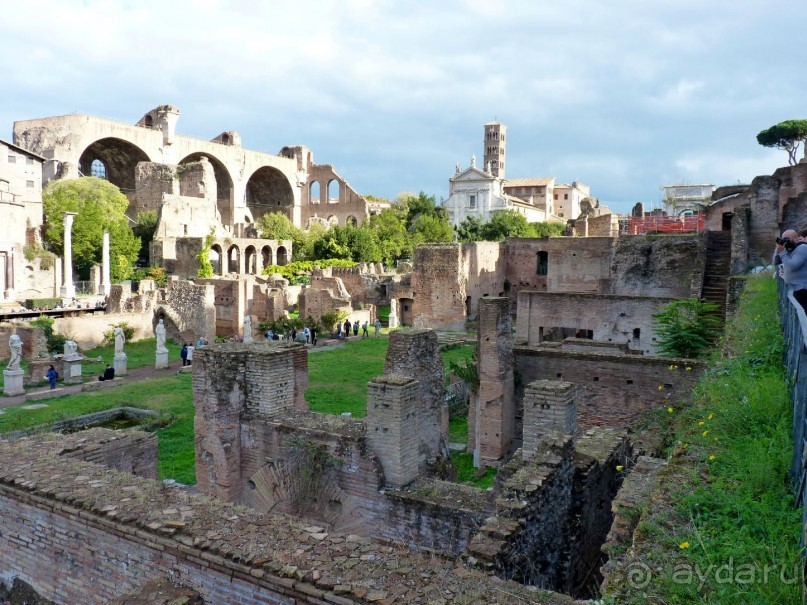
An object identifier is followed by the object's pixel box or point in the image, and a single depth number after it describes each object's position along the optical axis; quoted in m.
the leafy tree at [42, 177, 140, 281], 37.09
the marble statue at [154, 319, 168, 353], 20.56
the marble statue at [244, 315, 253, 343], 25.19
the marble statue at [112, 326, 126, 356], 19.48
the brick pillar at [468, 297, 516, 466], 10.70
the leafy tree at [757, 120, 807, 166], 46.50
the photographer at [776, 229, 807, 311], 5.04
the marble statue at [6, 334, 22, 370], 16.33
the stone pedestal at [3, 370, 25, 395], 16.09
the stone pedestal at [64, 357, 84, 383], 17.98
